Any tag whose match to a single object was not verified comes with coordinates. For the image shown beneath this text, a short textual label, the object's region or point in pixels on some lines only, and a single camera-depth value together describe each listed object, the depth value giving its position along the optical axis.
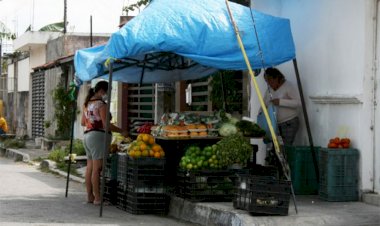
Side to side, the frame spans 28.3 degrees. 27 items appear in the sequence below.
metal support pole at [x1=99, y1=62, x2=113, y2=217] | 10.22
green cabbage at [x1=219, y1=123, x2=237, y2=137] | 10.88
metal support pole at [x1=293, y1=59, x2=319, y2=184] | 10.72
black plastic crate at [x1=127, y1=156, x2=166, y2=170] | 10.62
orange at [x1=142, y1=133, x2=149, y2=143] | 10.88
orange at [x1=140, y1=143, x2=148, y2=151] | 10.70
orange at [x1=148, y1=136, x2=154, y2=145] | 10.94
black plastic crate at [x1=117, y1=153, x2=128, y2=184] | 11.06
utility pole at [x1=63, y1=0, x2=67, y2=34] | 33.28
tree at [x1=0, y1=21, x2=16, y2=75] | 34.52
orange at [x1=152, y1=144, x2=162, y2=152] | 10.83
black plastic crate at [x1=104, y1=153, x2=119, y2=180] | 11.86
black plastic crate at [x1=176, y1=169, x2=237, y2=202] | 10.15
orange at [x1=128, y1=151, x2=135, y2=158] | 10.68
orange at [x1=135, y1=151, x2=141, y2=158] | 10.66
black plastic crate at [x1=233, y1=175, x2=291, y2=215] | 8.79
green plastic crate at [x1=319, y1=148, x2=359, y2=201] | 9.89
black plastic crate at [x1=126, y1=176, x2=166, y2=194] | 10.65
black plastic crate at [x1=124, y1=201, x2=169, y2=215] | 10.73
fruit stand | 9.90
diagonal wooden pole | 9.18
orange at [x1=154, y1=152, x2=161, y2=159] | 10.73
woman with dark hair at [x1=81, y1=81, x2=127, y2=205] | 11.48
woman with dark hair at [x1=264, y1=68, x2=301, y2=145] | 11.38
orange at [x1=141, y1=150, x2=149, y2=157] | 10.66
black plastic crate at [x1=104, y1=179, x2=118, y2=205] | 11.92
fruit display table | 11.72
